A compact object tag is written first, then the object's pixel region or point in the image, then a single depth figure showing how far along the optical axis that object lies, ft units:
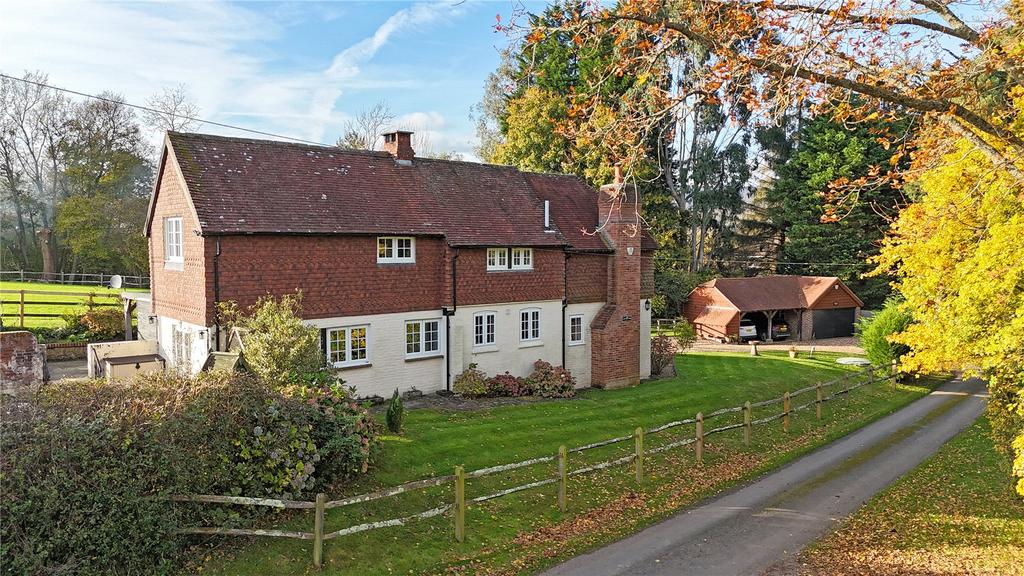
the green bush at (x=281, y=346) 51.24
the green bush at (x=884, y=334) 101.60
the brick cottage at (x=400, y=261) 62.80
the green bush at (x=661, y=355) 98.12
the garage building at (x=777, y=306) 151.43
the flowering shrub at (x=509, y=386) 76.64
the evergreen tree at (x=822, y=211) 165.89
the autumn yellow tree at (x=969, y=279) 39.86
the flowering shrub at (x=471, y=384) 74.49
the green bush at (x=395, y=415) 56.08
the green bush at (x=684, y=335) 116.88
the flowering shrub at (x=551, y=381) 79.05
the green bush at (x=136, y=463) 27.81
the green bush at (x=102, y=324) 92.55
